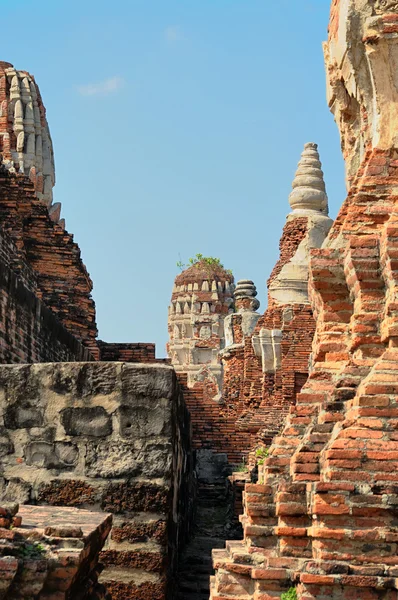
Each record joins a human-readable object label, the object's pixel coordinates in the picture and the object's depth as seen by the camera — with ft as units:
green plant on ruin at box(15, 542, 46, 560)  16.66
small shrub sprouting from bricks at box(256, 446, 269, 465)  38.93
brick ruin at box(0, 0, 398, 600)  18.03
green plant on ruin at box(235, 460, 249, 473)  44.36
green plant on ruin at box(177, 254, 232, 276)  161.07
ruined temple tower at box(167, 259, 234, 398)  162.40
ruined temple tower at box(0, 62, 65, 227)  128.98
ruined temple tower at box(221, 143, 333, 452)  72.54
